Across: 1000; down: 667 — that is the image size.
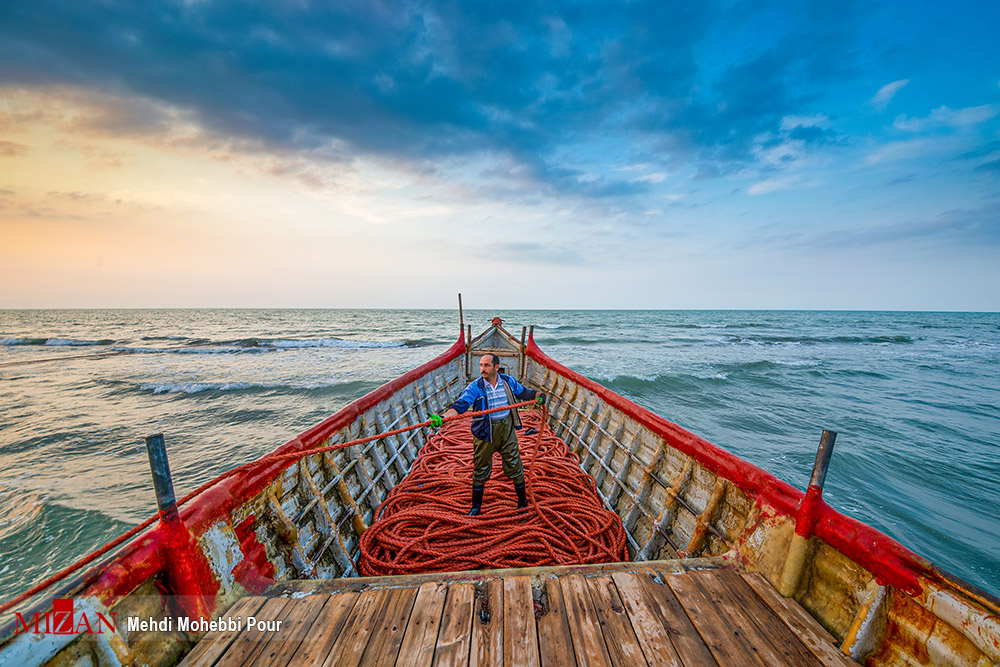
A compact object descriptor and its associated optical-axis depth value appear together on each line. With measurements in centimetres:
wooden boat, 181
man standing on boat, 405
